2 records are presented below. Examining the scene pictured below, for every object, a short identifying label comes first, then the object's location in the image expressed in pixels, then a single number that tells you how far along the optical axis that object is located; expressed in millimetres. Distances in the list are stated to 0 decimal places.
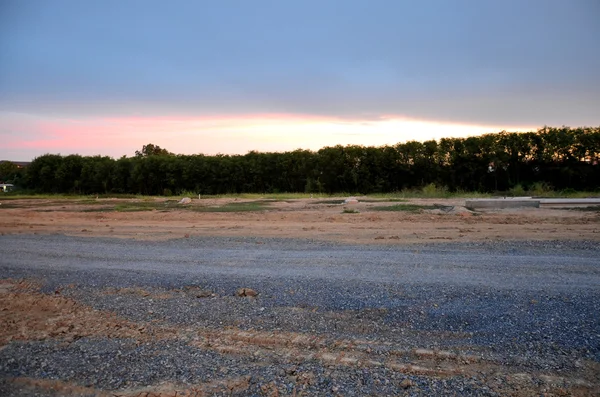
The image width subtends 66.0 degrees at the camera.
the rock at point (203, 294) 6578
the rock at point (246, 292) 6539
